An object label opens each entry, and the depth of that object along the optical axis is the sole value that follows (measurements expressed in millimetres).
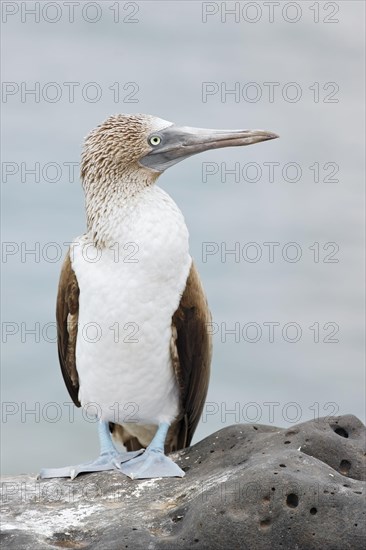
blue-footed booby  12094
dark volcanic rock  10094
